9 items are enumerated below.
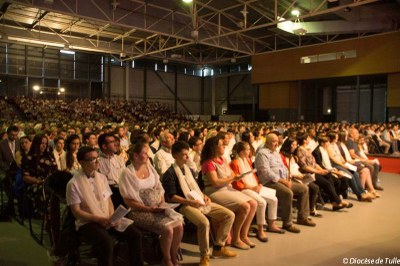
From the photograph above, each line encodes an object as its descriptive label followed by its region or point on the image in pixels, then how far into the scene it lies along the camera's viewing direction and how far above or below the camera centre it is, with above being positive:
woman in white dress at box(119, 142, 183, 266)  3.21 -0.82
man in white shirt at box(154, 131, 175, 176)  4.88 -0.53
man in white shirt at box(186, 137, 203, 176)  5.32 -0.48
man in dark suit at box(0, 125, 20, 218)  5.12 -0.58
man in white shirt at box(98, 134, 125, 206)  4.23 -0.51
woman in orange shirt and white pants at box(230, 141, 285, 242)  4.29 -0.88
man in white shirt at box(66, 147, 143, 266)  2.85 -0.79
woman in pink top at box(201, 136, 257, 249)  3.97 -0.84
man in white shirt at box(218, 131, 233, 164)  6.21 -0.57
